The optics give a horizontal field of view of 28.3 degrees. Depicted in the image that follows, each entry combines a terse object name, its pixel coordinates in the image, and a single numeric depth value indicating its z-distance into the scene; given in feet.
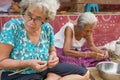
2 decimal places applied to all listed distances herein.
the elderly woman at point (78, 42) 8.94
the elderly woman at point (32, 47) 6.05
